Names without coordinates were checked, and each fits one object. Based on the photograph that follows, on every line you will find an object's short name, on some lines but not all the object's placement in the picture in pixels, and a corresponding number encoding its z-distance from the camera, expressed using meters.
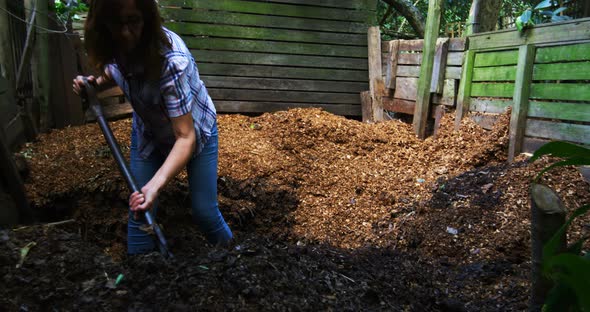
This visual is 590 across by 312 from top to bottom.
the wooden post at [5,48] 3.47
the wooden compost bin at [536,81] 3.54
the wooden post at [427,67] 5.30
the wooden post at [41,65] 4.12
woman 1.82
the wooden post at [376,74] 6.66
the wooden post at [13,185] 2.59
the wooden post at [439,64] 5.23
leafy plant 0.69
